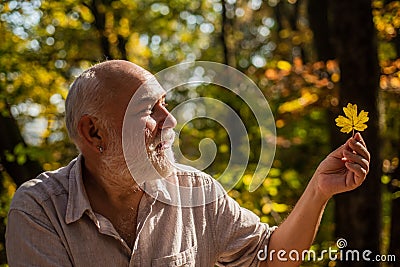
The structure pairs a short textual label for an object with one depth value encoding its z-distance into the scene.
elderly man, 1.39
